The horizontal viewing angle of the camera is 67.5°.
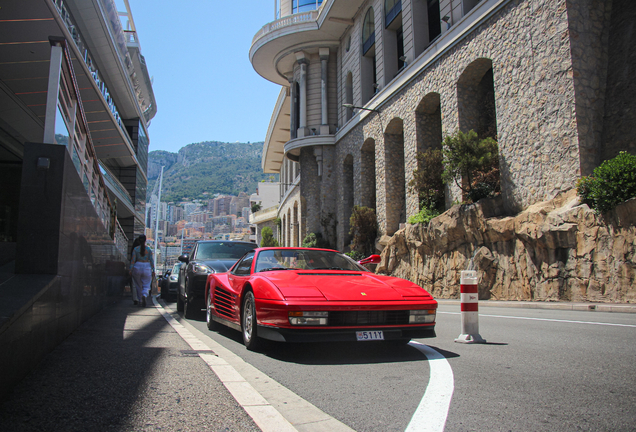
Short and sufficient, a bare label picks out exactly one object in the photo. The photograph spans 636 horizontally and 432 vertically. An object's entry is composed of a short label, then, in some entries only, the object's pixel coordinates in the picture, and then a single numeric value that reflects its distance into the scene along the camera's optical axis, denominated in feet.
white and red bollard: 19.16
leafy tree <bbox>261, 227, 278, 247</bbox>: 210.79
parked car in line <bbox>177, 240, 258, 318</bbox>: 30.35
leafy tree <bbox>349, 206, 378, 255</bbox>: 93.66
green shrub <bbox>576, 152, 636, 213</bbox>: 36.58
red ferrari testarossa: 15.39
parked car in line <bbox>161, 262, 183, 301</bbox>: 48.74
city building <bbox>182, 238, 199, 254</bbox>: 519.97
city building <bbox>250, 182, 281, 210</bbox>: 313.53
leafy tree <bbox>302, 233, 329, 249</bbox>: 118.74
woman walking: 41.14
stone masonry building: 46.93
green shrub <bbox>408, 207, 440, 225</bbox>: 69.05
